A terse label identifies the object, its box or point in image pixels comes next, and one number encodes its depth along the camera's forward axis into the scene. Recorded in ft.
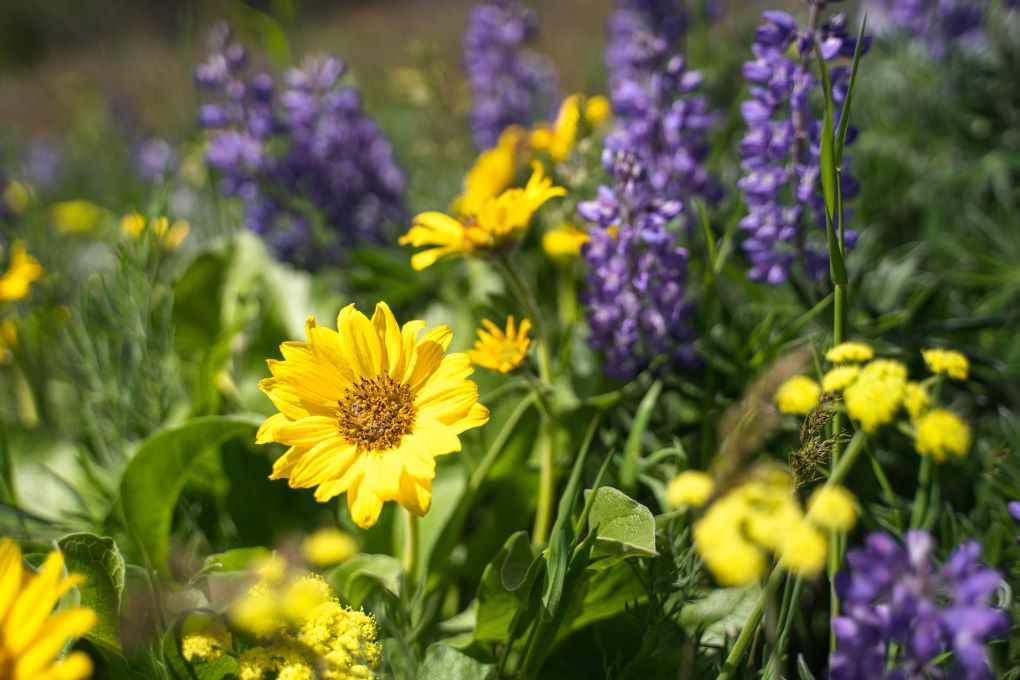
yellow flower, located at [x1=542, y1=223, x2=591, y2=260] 2.80
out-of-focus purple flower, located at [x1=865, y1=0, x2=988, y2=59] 3.87
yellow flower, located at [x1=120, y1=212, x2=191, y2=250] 2.98
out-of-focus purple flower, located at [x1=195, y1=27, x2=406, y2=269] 3.37
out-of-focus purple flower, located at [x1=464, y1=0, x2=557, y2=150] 4.20
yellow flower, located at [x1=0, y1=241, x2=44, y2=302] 2.94
